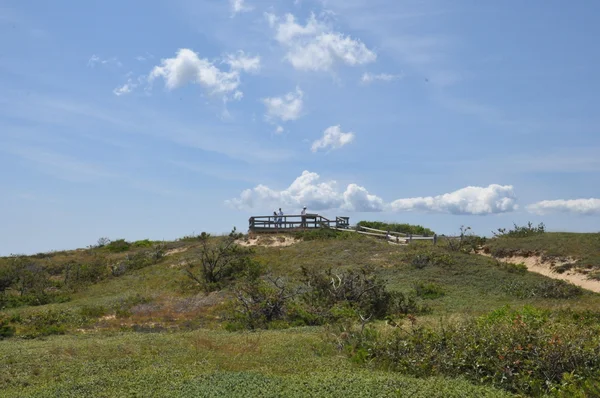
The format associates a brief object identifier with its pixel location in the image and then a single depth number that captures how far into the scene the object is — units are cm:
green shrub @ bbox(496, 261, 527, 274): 2839
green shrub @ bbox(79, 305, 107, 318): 2314
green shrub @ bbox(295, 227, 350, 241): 4309
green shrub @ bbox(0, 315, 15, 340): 1731
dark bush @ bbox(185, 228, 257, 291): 3041
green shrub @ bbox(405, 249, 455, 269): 2981
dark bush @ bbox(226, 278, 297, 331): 1741
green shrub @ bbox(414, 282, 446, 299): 2380
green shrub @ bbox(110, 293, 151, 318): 2353
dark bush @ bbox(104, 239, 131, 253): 5038
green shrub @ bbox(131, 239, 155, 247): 5261
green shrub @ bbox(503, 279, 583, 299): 2385
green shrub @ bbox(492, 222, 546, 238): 3916
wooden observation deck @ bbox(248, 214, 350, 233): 4722
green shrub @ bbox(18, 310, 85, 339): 1766
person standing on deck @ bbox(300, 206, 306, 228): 4734
